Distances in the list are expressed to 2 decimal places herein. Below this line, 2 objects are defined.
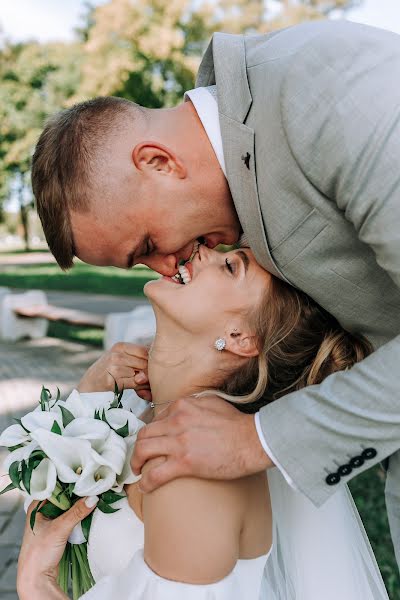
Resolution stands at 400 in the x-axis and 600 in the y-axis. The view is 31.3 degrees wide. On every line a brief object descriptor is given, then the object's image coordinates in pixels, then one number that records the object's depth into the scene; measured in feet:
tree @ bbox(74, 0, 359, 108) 76.43
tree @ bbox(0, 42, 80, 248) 115.34
